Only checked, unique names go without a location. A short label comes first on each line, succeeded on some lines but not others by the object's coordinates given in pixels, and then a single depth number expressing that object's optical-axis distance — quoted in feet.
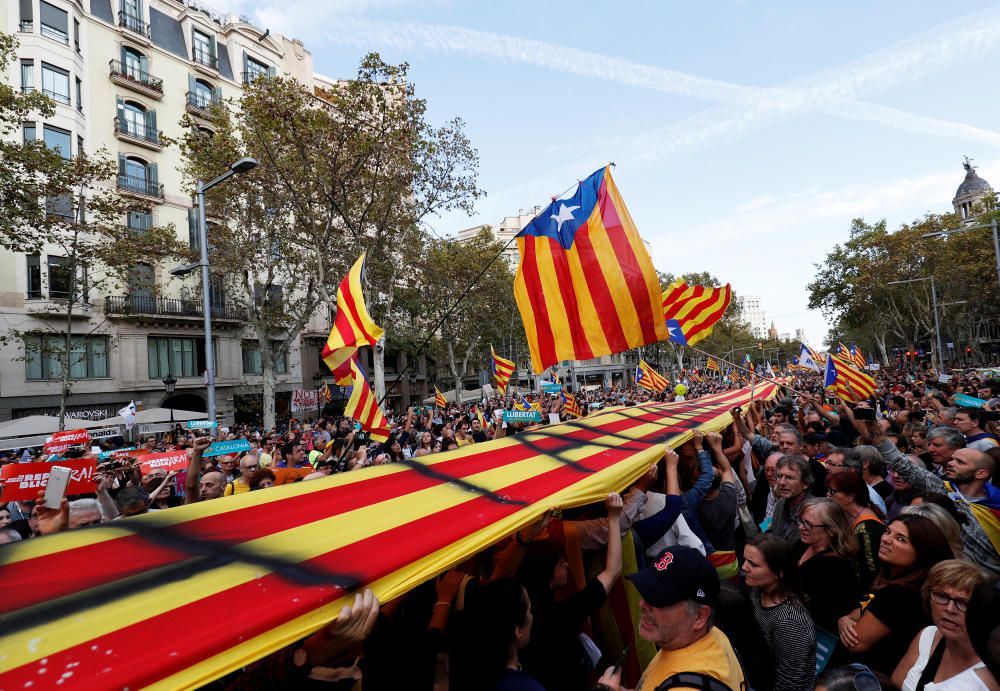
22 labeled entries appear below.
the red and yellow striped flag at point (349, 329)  26.27
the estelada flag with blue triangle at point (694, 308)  33.45
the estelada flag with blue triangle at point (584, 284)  20.72
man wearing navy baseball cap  7.39
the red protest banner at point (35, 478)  19.01
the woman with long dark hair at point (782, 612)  9.52
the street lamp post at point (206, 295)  43.50
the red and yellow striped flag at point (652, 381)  71.76
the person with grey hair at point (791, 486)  14.75
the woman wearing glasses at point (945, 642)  7.61
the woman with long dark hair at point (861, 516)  11.53
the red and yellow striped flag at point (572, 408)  51.28
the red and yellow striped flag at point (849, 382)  37.40
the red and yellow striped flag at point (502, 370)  56.02
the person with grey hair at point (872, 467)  16.81
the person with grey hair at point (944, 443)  16.92
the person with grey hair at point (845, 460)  16.38
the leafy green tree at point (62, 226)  58.49
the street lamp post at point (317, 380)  124.10
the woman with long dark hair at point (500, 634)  7.19
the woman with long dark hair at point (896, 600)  9.08
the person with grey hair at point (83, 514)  15.14
